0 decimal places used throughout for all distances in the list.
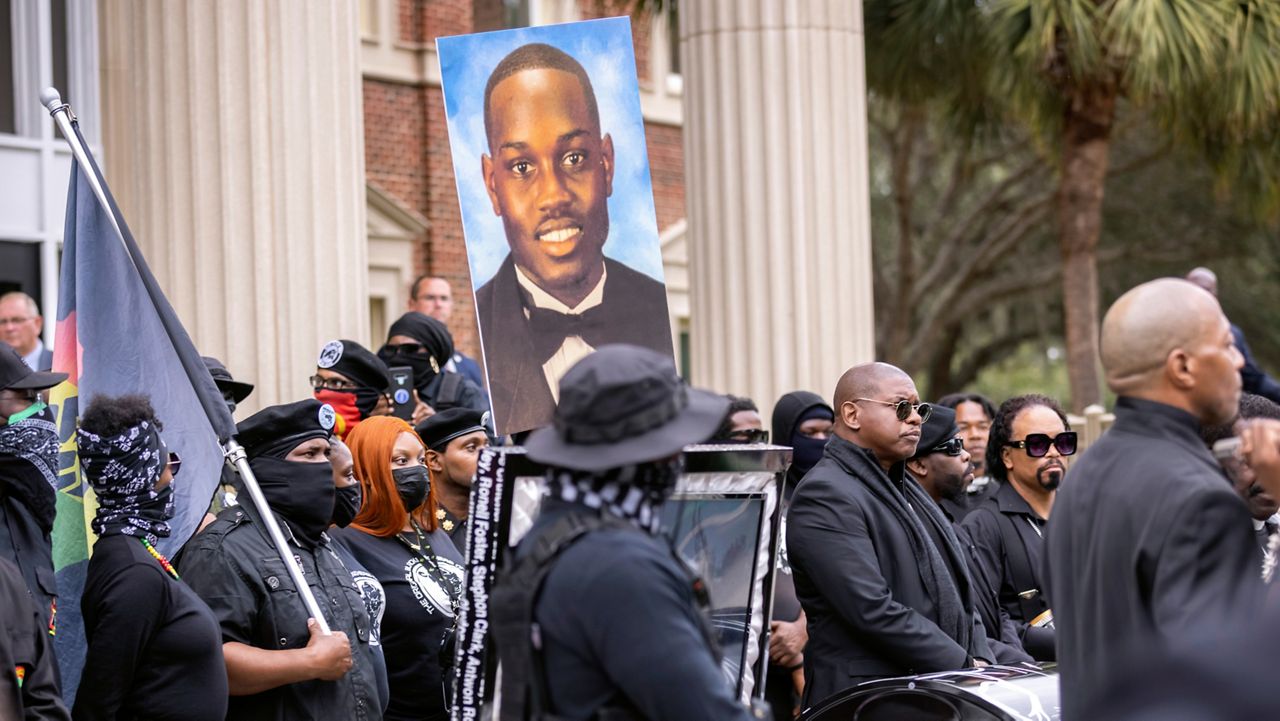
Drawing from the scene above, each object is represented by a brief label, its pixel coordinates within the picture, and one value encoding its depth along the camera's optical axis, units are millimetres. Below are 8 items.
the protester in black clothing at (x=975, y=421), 9383
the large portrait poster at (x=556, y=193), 6688
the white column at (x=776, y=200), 10477
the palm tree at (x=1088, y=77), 13734
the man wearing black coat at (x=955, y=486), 6832
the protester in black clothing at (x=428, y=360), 8883
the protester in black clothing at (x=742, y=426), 7961
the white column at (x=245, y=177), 8609
